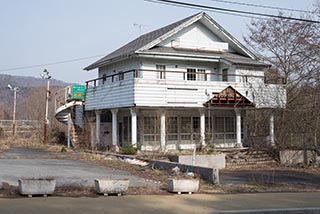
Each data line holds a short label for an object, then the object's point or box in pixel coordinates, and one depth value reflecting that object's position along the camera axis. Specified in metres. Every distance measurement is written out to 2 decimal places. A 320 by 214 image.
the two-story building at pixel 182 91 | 27.67
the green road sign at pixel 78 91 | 34.48
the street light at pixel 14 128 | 50.12
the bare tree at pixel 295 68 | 27.02
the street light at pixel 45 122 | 37.78
